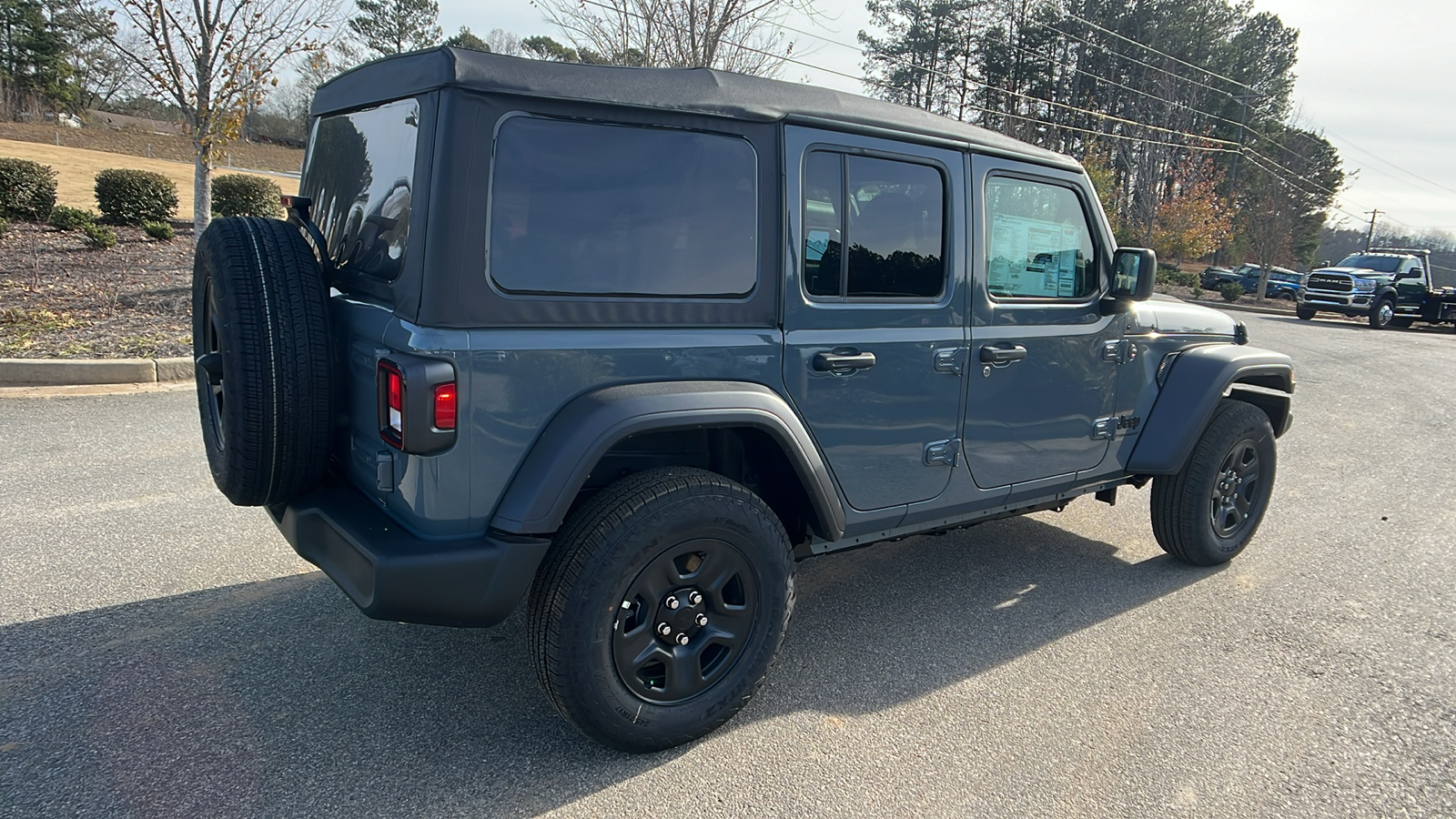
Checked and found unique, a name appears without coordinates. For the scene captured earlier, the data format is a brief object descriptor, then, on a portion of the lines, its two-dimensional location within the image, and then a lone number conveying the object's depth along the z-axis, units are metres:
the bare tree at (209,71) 10.35
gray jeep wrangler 2.36
